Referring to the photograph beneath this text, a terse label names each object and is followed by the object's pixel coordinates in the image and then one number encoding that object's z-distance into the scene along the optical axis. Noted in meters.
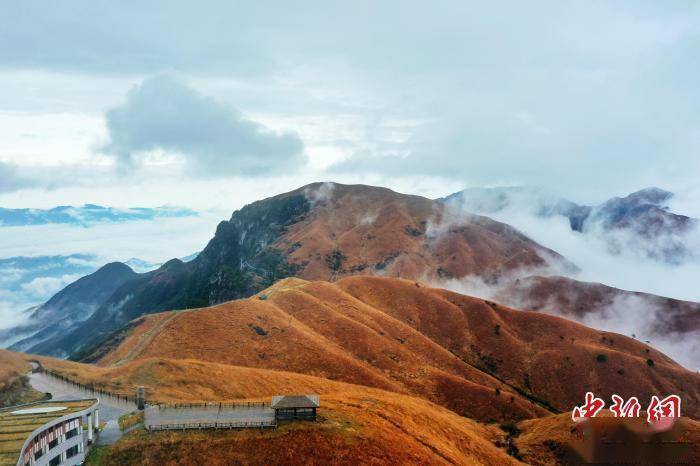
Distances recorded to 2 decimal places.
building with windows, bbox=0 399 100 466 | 47.50
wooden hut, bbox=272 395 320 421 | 60.12
